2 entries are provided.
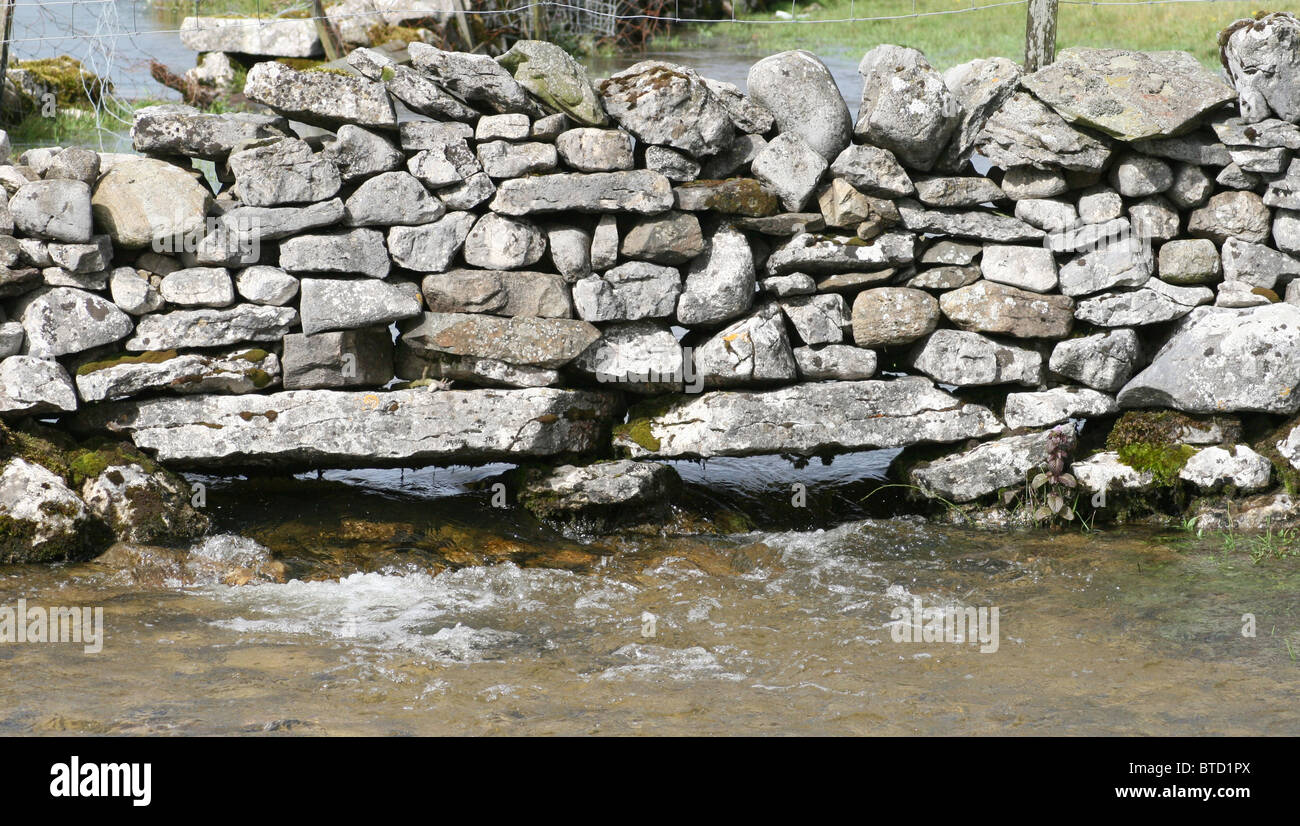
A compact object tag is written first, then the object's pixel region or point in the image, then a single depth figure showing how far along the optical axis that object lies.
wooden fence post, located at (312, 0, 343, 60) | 11.64
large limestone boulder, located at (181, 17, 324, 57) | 12.95
